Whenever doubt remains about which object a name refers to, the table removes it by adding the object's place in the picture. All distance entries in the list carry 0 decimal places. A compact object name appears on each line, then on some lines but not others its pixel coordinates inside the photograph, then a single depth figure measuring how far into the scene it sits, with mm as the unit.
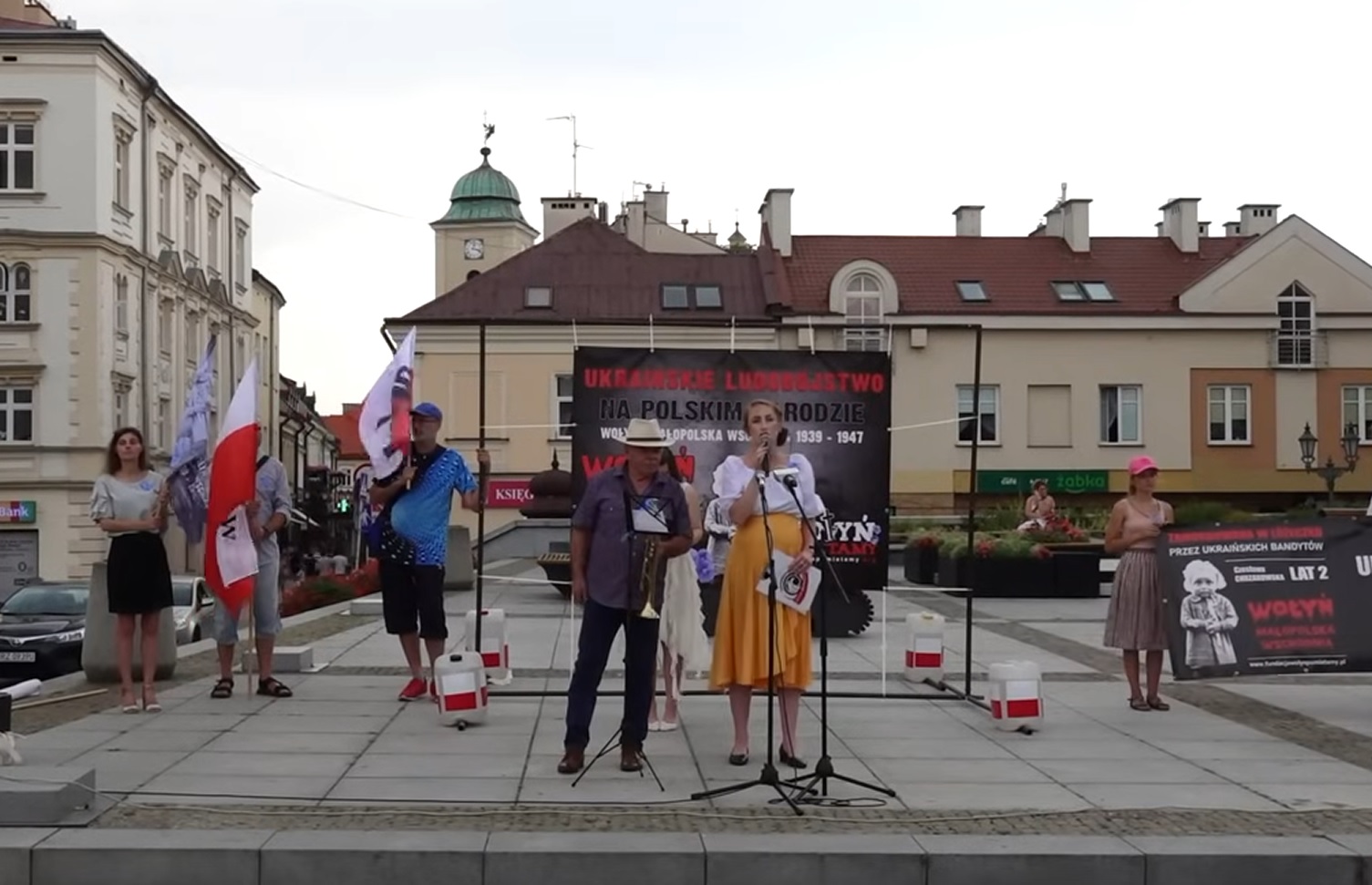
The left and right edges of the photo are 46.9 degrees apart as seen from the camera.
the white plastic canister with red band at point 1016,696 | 9797
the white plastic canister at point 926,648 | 12125
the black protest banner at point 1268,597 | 10945
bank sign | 43375
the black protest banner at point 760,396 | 10703
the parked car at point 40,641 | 18797
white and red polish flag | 10617
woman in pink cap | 10945
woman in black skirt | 10062
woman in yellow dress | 8273
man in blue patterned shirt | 10414
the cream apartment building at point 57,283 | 43625
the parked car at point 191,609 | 20656
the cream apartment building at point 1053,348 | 47312
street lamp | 34650
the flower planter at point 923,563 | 27594
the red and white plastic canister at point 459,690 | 9602
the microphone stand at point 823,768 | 7662
